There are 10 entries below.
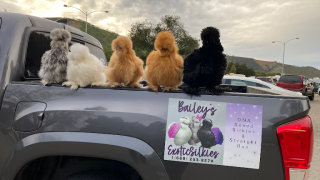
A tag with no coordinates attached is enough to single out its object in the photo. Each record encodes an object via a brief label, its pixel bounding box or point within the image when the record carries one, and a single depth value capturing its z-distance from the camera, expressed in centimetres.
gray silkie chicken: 156
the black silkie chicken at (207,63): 143
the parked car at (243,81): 717
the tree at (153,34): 2688
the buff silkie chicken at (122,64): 160
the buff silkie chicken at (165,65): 153
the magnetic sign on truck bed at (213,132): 118
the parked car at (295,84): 1394
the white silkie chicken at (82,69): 142
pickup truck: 115
